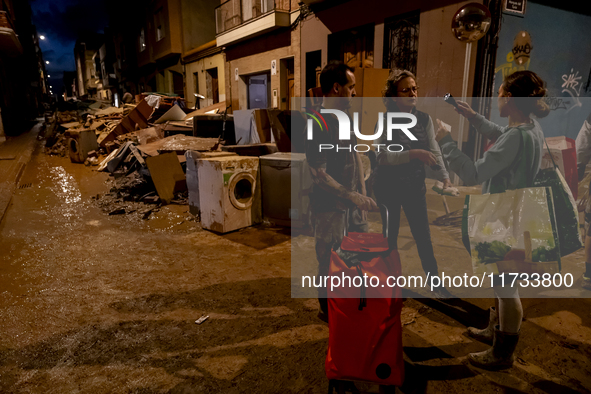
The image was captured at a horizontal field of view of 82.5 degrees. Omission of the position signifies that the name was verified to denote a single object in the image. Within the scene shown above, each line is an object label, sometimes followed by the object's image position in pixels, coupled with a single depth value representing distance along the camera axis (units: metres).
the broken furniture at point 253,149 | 5.60
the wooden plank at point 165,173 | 6.62
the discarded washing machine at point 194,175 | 5.29
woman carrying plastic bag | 2.03
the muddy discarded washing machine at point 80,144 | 10.94
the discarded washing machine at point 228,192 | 4.86
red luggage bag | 1.74
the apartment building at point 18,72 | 15.57
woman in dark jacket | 2.73
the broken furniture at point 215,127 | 8.73
